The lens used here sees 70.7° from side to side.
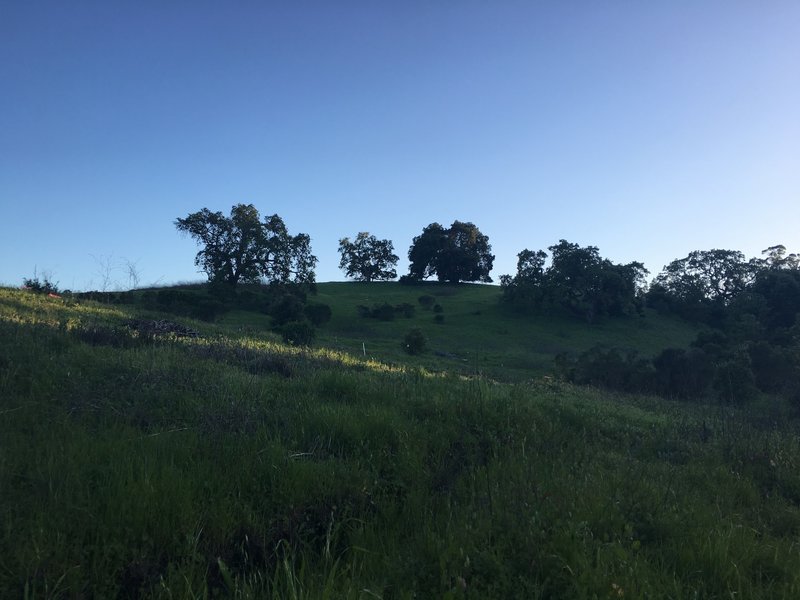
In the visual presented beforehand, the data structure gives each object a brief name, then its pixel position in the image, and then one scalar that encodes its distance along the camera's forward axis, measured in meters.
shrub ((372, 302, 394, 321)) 48.19
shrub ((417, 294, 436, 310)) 55.98
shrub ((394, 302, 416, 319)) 50.50
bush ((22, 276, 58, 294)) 20.39
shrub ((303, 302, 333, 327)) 40.25
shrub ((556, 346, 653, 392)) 23.66
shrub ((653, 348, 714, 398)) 23.01
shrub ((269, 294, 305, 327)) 35.44
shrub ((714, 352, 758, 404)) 20.59
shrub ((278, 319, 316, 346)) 20.12
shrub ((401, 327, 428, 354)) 28.81
